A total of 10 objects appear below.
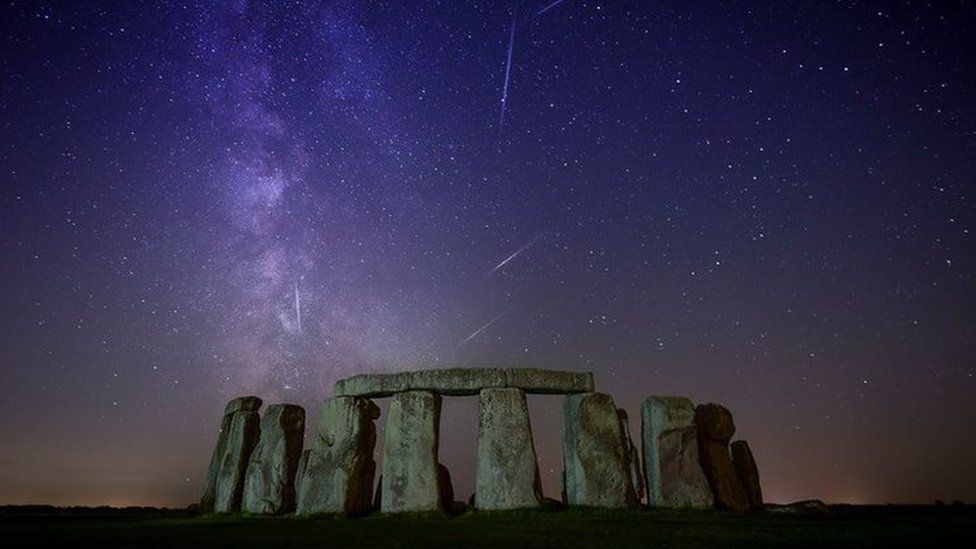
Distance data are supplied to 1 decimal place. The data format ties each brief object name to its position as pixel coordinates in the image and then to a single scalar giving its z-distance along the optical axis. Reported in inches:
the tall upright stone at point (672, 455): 404.5
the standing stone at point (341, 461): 410.3
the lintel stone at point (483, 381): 424.2
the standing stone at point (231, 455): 466.3
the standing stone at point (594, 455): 394.0
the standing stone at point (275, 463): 437.4
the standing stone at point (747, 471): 452.4
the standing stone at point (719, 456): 418.6
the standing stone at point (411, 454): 397.4
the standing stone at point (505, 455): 388.8
